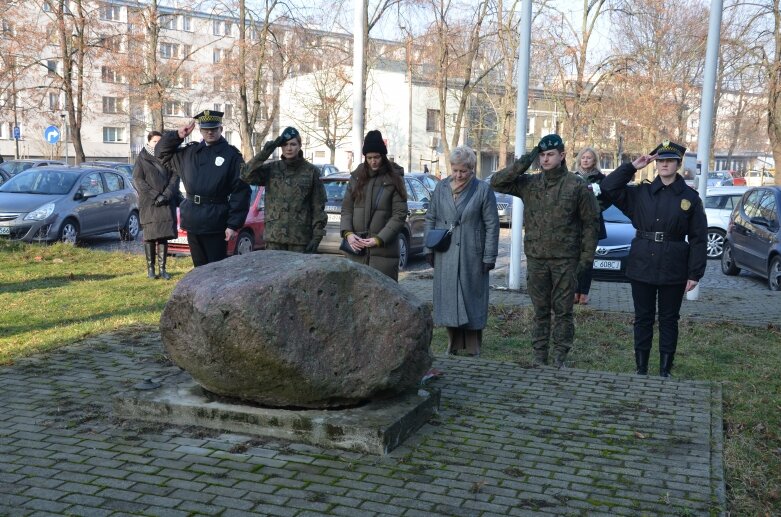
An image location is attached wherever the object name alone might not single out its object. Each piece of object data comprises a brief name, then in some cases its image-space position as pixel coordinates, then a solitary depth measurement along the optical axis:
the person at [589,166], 9.90
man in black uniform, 7.82
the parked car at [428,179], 22.16
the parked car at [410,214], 14.74
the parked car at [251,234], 14.86
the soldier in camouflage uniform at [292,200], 7.44
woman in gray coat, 7.19
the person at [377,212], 7.27
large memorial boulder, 4.96
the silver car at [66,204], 16.19
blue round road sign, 33.62
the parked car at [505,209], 26.94
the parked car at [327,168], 33.71
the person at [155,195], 11.90
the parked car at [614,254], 13.28
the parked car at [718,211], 18.72
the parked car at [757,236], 13.56
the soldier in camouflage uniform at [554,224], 6.87
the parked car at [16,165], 31.30
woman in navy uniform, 6.77
